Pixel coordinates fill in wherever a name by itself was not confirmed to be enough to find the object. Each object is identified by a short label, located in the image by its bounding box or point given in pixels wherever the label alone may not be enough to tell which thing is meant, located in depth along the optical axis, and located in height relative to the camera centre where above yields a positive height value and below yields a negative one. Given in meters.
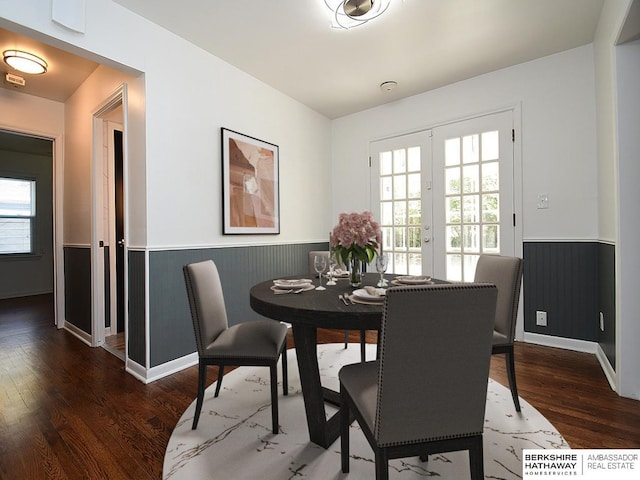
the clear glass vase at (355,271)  1.80 -0.18
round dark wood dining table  1.21 -0.32
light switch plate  2.85 +0.33
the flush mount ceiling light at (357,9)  2.08 +1.56
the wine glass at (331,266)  1.93 -0.17
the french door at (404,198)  3.54 +0.48
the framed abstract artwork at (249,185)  2.87 +0.55
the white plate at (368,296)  1.35 -0.25
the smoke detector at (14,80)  2.89 +1.54
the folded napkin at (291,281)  1.80 -0.25
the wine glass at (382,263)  1.73 -0.13
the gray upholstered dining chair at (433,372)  0.91 -0.41
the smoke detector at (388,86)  3.26 +1.62
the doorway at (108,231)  3.04 +0.12
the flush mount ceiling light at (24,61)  2.54 +1.52
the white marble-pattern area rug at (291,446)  1.36 -1.01
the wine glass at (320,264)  1.86 -0.14
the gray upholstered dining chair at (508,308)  1.72 -0.40
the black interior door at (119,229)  3.39 +0.15
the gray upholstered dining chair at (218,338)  1.61 -0.55
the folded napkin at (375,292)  1.43 -0.25
